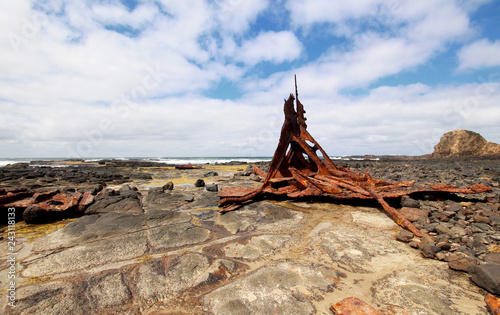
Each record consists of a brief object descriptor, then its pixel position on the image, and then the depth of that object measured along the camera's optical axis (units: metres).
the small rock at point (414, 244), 3.23
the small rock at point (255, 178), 11.90
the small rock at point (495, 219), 3.68
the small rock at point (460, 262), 2.57
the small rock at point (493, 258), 2.65
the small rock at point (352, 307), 1.93
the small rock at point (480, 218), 3.76
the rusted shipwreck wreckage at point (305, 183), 5.04
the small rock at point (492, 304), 1.87
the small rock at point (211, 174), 16.24
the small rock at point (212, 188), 8.46
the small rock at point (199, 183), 9.86
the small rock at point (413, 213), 4.20
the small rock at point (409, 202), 4.72
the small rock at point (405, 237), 3.44
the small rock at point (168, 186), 9.00
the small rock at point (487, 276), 2.13
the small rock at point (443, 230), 3.44
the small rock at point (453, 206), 4.37
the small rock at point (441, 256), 2.85
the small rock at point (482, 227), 3.54
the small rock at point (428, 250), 2.93
